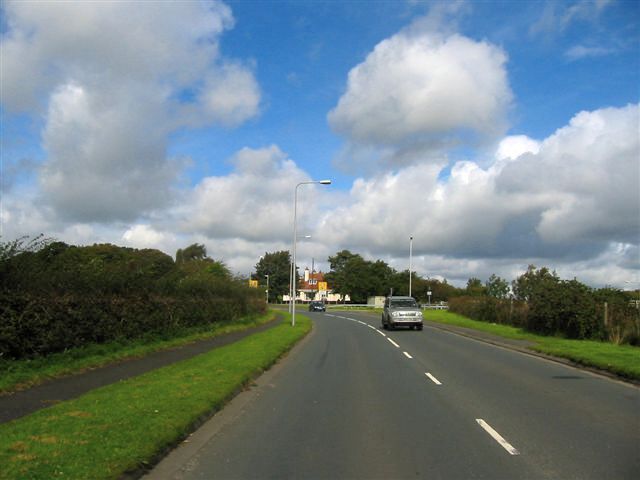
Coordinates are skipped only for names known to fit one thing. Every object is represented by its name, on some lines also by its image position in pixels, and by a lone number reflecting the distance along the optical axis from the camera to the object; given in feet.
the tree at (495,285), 218.44
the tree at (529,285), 105.29
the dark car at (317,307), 271.90
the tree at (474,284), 407.36
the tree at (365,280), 391.65
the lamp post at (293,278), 121.58
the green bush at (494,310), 125.90
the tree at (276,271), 482.28
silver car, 120.88
